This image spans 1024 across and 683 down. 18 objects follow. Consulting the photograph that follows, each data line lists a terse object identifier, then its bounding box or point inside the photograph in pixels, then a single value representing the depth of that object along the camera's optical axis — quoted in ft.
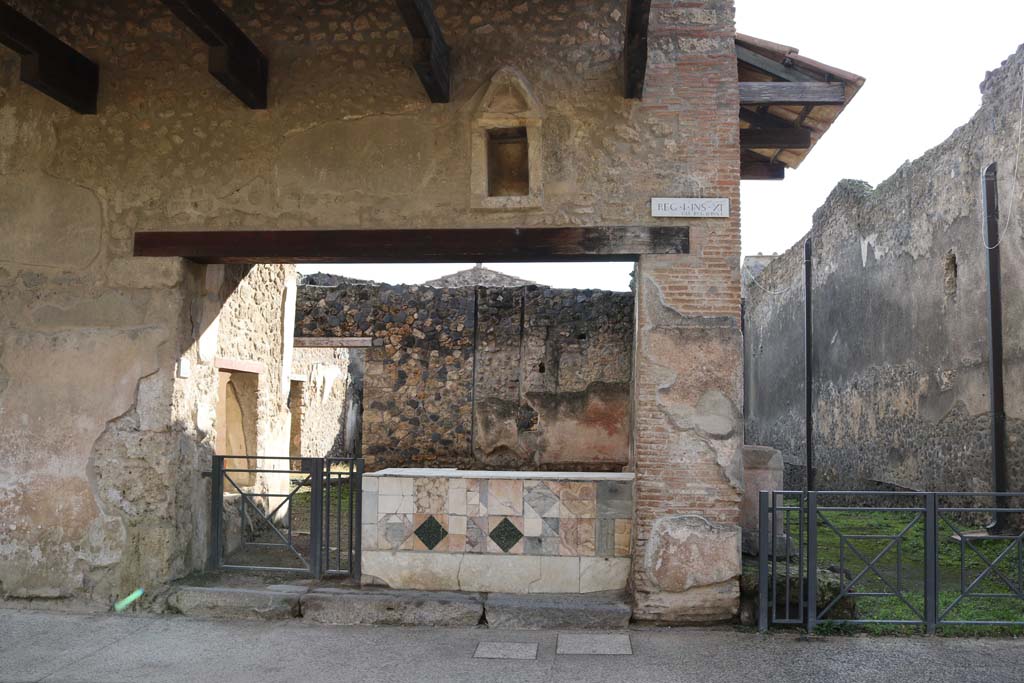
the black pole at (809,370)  54.03
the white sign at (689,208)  20.31
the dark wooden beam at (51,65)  19.48
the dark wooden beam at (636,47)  18.44
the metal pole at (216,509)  22.79
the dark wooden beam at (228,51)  18.98
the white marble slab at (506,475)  20.95
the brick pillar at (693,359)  19.66
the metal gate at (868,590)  18.65
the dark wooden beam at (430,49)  18.44
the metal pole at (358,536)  21.62
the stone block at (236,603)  20.65
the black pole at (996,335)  31.22
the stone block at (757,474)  22.65
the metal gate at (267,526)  21.86
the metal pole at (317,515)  21.75
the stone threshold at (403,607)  19.71
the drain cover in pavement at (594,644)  17.97
